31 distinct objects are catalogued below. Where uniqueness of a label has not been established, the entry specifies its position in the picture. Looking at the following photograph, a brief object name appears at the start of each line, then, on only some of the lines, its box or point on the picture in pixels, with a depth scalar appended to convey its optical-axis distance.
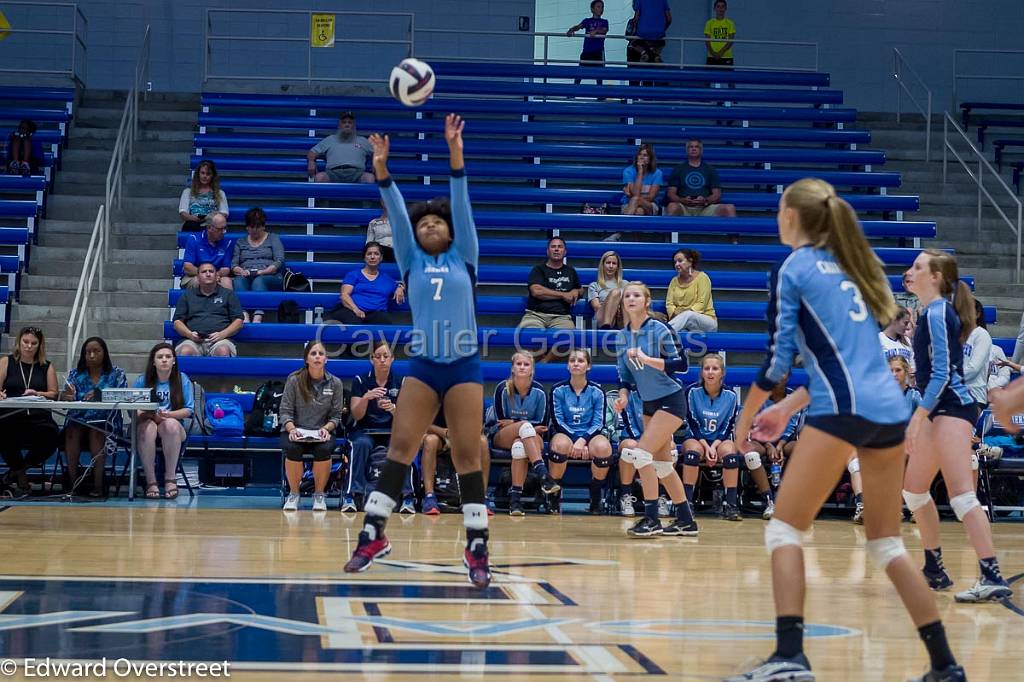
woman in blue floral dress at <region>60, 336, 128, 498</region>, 10.47
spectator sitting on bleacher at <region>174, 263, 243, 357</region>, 11.73
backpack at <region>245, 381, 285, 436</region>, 10.88
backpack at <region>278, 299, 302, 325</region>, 12.37
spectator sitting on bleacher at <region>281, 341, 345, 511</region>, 10.09
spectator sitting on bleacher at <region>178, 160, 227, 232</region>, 13.41
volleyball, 5.98
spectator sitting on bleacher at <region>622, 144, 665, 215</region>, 14.27
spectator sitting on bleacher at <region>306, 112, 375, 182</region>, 14.48
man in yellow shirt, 16.72
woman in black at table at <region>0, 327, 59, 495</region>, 10.48
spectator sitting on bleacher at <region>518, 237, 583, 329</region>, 12.35
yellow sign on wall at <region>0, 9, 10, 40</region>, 16.34
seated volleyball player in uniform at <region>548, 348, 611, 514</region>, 10.49
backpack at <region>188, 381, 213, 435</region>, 10.81
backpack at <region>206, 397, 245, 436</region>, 10.92
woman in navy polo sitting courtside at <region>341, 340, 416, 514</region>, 10.20
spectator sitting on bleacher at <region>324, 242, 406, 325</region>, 12.24
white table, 9.78
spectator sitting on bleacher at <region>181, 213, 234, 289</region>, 12.58
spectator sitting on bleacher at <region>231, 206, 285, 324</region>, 12.74
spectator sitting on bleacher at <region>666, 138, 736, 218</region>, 14.51
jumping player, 5.60
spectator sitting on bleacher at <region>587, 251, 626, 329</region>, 11.88
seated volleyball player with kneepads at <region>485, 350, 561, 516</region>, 10.28
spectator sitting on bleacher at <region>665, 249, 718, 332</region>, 12.23
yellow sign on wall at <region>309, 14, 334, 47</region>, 15.84
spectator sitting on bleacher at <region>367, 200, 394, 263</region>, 13.10
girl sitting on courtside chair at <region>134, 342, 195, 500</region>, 10.45
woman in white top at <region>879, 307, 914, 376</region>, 11.00
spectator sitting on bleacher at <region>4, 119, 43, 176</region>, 14.30
